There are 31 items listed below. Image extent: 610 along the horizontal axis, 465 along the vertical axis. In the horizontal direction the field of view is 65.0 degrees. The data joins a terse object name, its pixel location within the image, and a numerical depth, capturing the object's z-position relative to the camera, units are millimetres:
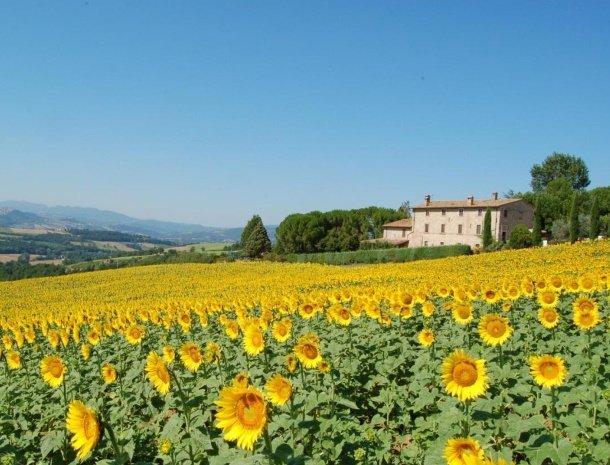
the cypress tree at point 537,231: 50000
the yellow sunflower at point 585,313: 5645
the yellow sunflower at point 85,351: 8258
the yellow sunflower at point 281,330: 6305
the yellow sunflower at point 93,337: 8164
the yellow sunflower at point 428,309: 7902
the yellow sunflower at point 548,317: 6332
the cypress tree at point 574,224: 44625
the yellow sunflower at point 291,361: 4346
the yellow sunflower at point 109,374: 5859
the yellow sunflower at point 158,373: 4059
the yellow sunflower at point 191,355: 4977
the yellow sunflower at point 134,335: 7293
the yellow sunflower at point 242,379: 3631
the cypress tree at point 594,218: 44344
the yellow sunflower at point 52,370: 5148
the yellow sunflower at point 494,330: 4719
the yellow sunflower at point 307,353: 4742
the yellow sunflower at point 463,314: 6710
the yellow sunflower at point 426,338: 6094
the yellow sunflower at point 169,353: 5629
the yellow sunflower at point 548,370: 3844
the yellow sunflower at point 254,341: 5286
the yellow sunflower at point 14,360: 7123
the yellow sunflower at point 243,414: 2570
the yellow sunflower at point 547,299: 7111
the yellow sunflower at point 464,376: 3564
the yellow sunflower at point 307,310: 8195
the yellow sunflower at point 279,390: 3229
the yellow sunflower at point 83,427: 2725
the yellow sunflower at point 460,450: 2662
